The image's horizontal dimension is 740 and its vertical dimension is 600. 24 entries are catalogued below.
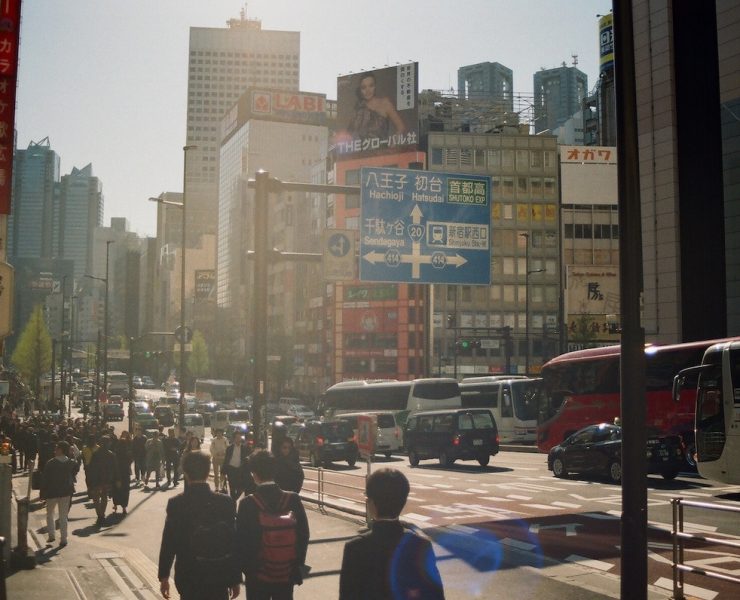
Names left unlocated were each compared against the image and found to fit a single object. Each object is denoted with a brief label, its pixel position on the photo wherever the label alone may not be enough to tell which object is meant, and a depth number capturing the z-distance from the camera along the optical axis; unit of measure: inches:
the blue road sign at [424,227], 749.3
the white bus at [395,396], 1855.3
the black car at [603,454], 885.2
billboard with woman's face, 3767.2
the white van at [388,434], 1529.3
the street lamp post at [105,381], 2354.1
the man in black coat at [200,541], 258.4
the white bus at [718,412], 741.3
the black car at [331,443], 1341.0
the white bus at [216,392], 3969.0
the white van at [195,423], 2272.8
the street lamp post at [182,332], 1519.4
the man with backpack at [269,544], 257.1
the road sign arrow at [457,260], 783.8
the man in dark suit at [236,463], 610.9
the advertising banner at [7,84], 628.7
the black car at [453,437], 1236.5
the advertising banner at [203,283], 5107.3
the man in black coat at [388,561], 181.0
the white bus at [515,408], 1752.0
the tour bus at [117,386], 4655.3
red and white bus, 1072.8
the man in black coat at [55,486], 605.6
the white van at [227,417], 2348.7
